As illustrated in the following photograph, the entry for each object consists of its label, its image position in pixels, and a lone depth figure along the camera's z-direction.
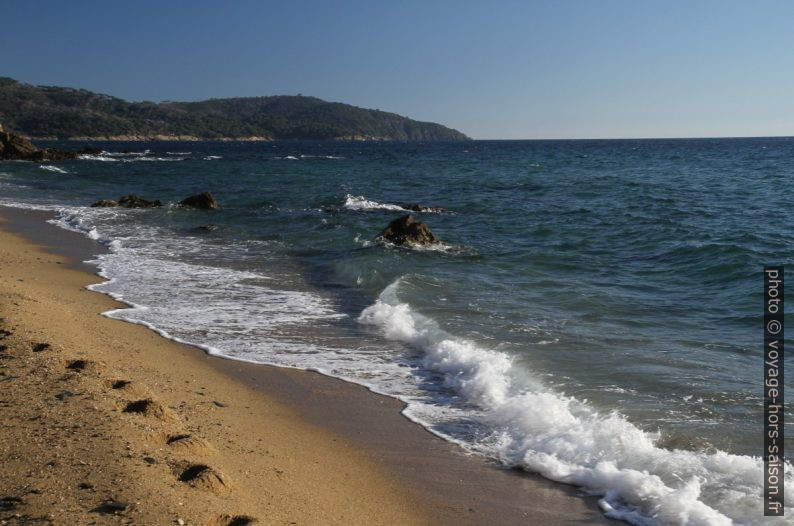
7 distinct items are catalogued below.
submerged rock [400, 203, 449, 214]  25.89
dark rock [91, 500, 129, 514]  4.11
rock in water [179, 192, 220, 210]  26.55
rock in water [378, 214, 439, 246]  17.69
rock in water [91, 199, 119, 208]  26.86
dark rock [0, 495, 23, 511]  4.01
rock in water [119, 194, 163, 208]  26.83
